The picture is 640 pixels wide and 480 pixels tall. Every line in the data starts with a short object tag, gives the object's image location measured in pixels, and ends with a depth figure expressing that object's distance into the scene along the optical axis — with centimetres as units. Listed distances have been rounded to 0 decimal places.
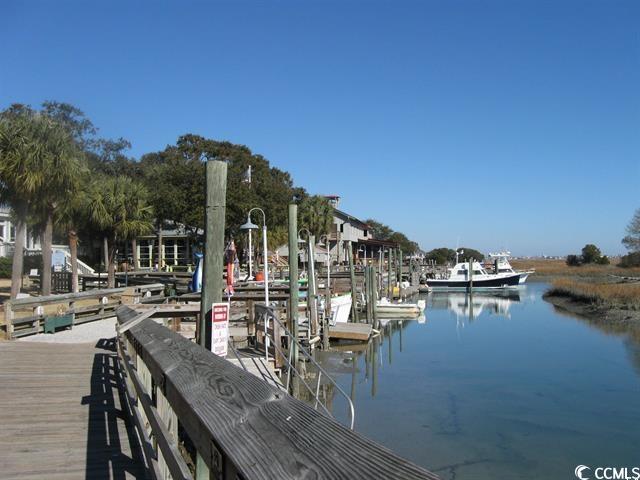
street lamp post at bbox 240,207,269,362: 1227
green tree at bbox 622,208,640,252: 9256
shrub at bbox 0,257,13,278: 3766
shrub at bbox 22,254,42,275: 3967
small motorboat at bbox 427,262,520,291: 6631
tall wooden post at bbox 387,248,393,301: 4513
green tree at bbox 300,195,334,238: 5841
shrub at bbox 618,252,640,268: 9044
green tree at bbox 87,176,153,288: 2958
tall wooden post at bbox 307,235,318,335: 2003
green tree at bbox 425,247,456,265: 11519
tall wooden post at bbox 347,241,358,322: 2995
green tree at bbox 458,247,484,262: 12962
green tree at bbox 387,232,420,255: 11069
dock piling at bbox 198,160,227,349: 753
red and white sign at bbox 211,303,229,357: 738
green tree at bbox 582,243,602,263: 11381
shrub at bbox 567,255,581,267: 11934
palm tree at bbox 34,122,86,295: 2025
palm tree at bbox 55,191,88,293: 2359
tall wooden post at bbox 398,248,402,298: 4955
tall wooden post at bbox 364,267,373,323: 3000
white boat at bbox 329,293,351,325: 2766
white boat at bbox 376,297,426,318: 3681
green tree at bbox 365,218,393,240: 11725
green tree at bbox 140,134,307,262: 3444
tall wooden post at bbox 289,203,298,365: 1536
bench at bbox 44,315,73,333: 1521
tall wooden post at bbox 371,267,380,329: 3011
